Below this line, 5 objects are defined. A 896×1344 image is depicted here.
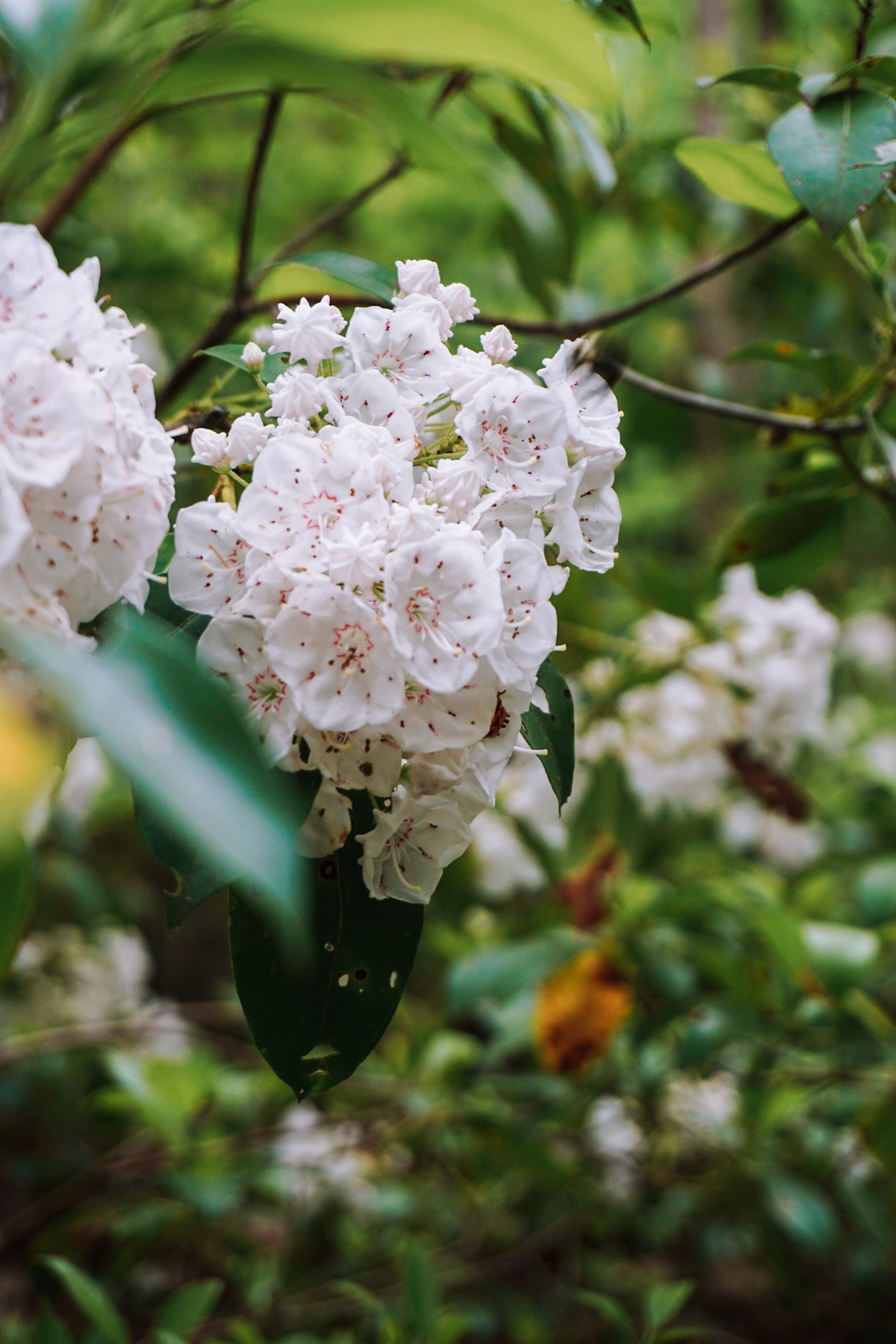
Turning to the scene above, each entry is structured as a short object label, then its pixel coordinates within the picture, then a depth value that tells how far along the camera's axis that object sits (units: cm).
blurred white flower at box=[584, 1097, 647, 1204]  107
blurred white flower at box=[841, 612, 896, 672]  192
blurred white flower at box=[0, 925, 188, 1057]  119
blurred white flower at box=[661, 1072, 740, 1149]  105
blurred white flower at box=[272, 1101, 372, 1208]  102
